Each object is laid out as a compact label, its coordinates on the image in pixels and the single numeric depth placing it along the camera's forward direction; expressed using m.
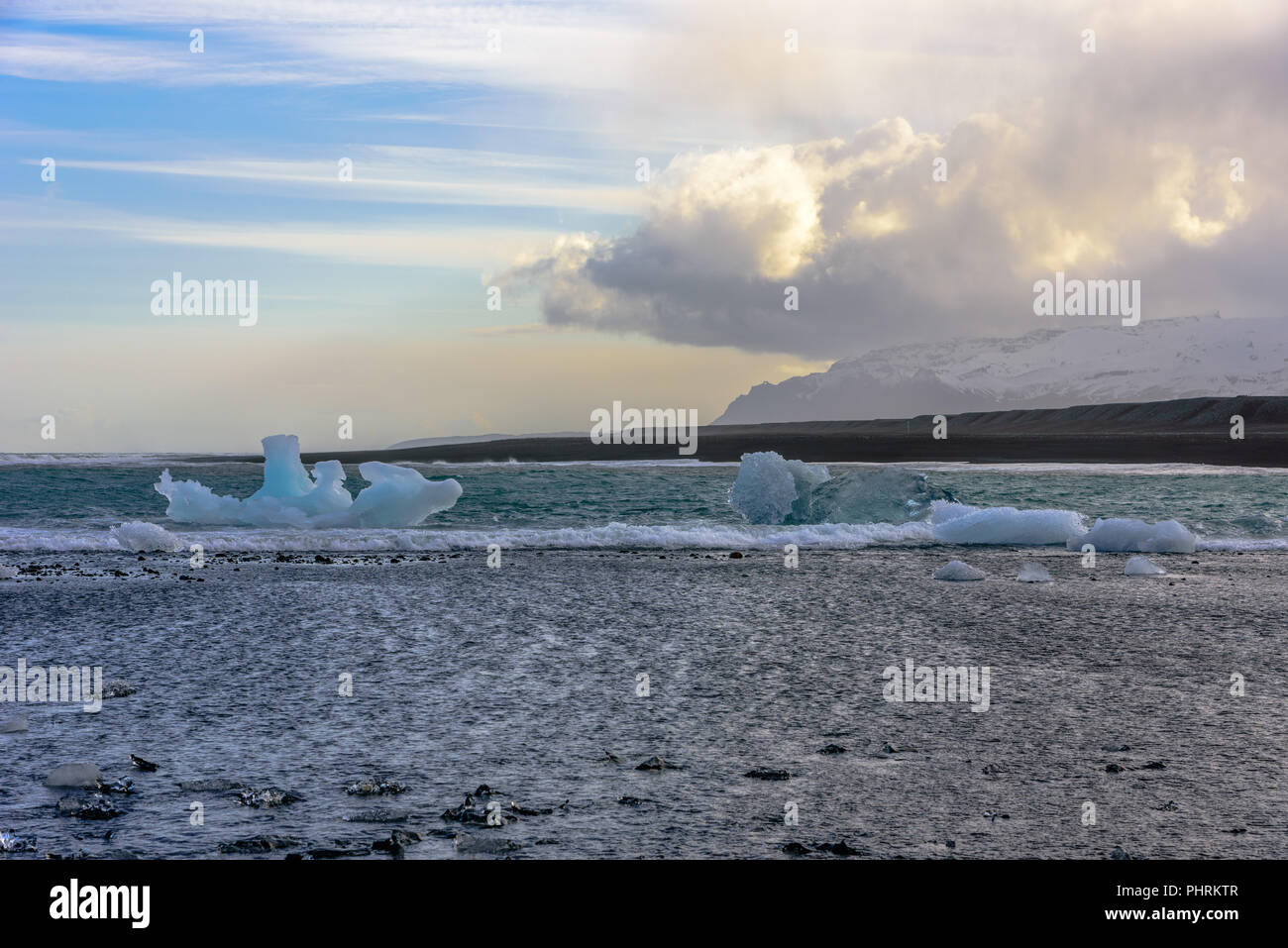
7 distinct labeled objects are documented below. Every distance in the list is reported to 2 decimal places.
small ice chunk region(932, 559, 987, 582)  15.75
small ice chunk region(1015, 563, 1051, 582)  15.80
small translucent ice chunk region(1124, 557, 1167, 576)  16.64
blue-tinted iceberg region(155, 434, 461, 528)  25.31
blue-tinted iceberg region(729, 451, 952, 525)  25.44
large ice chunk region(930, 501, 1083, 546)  22.14
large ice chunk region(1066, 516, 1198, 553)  20.19
